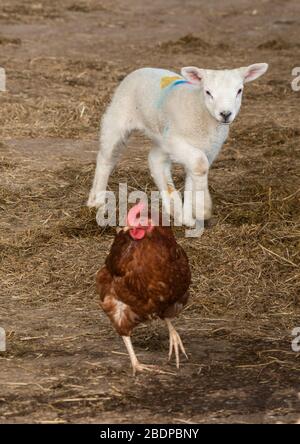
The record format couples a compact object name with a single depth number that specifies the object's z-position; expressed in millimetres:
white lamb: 10714
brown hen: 7847
